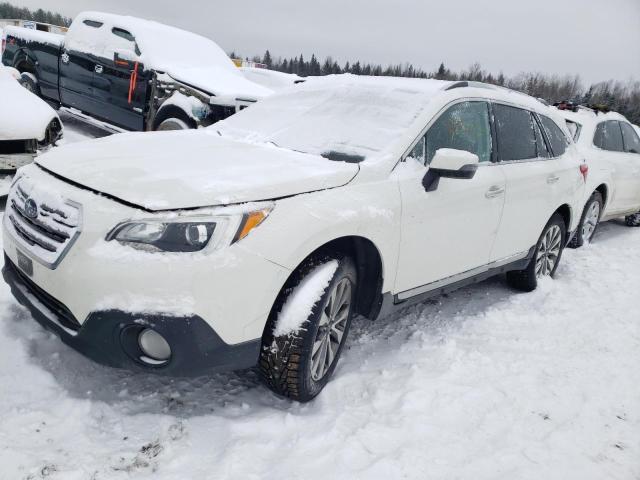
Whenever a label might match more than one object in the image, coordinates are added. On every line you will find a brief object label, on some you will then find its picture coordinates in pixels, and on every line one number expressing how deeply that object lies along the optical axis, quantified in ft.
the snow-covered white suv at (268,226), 6.42
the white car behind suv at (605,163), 20.02
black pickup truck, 20.61
